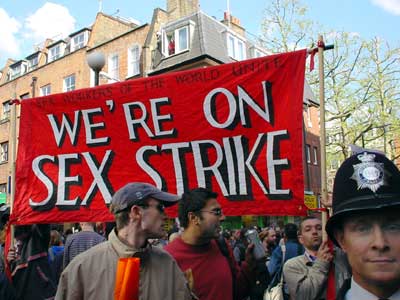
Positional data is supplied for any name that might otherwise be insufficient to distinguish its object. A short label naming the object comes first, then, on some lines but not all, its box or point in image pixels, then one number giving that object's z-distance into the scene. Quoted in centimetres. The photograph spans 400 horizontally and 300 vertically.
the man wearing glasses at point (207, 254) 361
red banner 396
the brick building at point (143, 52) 2506
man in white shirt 304
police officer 158
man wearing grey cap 270
